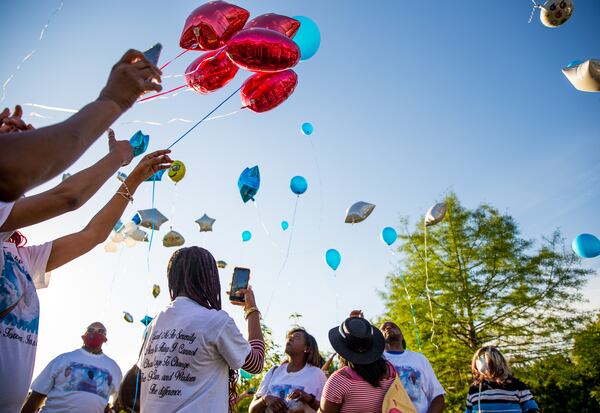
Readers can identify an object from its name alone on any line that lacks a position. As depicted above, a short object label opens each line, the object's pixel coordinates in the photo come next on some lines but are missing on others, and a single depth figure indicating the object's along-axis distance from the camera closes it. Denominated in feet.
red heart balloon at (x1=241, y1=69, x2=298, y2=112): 13.69
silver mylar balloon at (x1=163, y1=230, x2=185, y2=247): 25.29
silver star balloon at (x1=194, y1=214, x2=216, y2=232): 27.35
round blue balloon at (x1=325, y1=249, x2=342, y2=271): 25.26
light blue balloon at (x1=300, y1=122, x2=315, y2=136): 22.21
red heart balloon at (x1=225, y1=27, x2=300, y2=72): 10.88
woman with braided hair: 5.70
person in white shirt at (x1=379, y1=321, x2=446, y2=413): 12.05
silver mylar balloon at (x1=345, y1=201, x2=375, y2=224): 24.80
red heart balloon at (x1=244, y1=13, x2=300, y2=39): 12.17
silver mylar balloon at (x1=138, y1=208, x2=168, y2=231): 22.90
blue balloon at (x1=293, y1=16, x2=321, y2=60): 13.91
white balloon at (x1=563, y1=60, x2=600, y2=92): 13.14
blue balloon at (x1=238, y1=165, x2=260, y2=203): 19.31
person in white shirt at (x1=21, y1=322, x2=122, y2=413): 12.01
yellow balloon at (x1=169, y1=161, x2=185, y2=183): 19.77
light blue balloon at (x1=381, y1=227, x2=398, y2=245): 27.53
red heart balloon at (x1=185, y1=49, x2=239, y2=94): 13.09
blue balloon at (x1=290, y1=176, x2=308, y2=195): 22.30
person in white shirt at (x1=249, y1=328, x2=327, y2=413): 11.22
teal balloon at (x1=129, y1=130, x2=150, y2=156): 17.47
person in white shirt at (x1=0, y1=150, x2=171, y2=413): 4.87
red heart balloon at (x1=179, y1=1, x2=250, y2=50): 11.64
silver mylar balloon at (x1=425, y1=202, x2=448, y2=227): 26.53
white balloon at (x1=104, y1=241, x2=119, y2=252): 25.04
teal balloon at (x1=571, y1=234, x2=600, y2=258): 18.95
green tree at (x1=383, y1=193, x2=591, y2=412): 39.22
